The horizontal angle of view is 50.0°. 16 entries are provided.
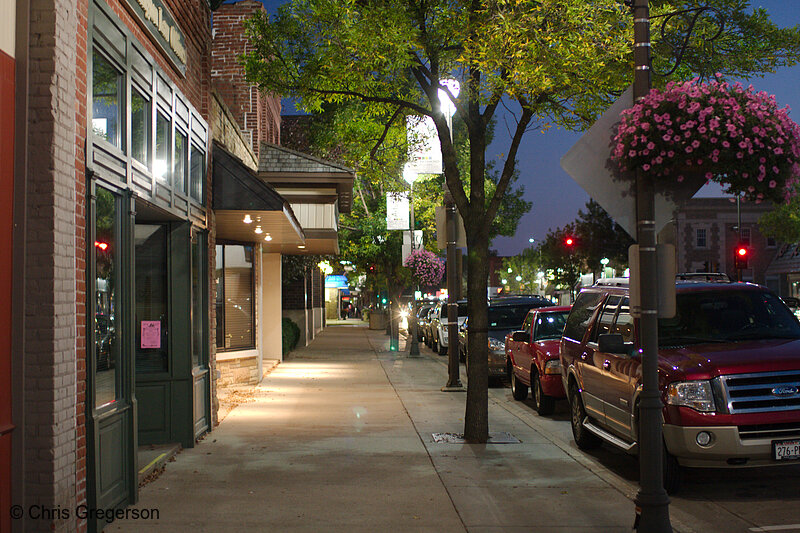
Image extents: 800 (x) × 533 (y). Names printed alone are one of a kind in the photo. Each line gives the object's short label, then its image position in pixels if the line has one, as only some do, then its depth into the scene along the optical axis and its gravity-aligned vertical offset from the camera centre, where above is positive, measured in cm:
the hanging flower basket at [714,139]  607 +107
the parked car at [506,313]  1931 -51
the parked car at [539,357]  1384 -114
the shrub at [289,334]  2729 -126
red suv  738 -83
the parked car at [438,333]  2900 -141
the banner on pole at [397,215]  2778 +257
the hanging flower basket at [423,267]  3028 +93
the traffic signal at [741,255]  2831 +110
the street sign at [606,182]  646 +83
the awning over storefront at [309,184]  2056 +271
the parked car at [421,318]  3953 -116
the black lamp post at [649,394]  607 -75
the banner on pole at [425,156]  1678 +311
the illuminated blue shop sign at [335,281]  6204 +104
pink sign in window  919 -39
